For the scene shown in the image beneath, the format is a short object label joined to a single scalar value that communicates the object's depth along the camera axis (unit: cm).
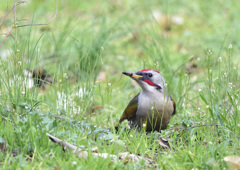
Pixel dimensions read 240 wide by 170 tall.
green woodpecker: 1016
